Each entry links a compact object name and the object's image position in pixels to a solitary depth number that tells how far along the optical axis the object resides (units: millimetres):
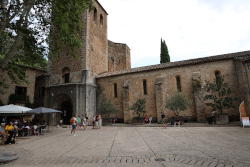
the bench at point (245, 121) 12209
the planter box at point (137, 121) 18828
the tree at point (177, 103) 16688
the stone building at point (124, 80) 17641
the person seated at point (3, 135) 8168
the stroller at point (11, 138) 8477
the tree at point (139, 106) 19156
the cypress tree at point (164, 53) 34906
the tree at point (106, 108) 20892
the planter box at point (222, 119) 15009
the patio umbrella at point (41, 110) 12586
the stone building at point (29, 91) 20609
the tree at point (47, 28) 11078
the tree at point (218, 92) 15391
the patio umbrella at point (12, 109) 11508
